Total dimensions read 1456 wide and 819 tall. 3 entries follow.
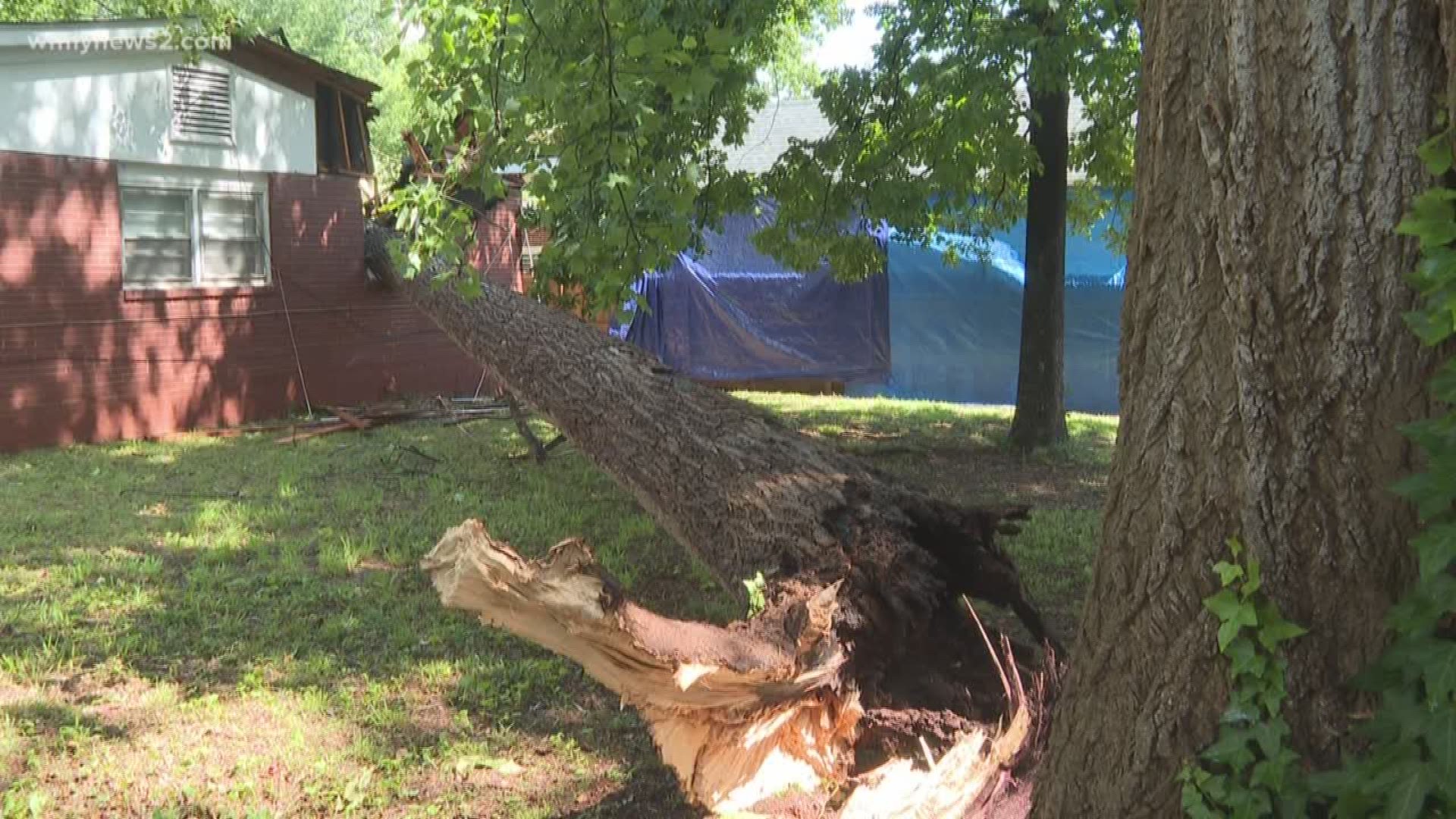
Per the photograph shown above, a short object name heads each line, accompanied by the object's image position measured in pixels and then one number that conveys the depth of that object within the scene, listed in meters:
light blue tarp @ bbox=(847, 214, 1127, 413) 14.33
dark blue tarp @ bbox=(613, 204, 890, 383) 15.75
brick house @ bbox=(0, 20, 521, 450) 10.80
